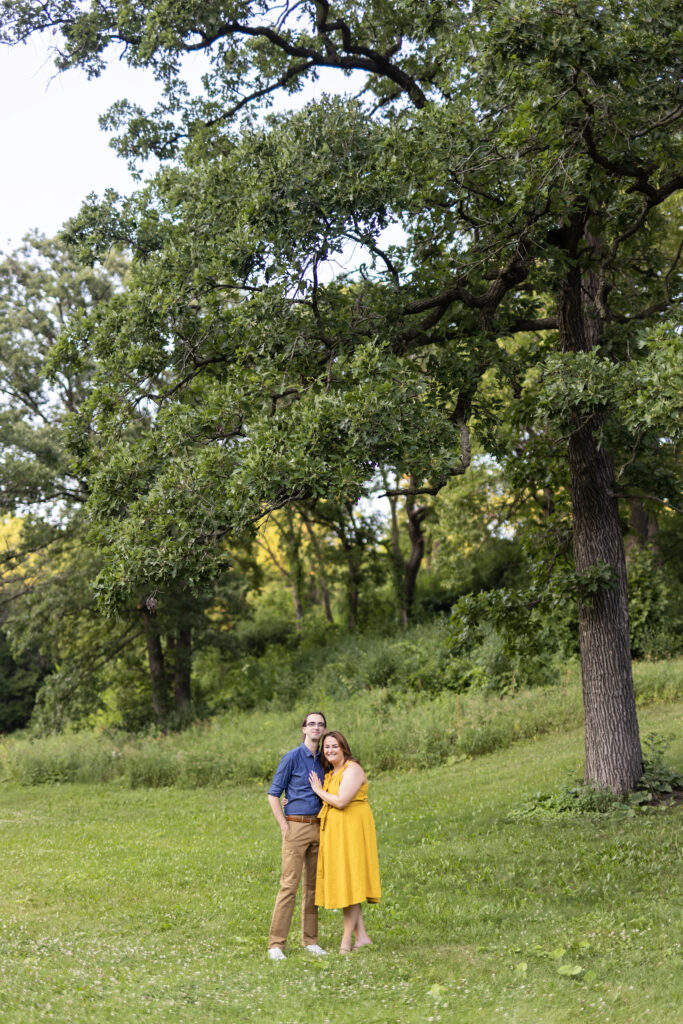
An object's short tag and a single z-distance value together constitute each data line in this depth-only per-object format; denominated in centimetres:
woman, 734
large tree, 902
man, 759
